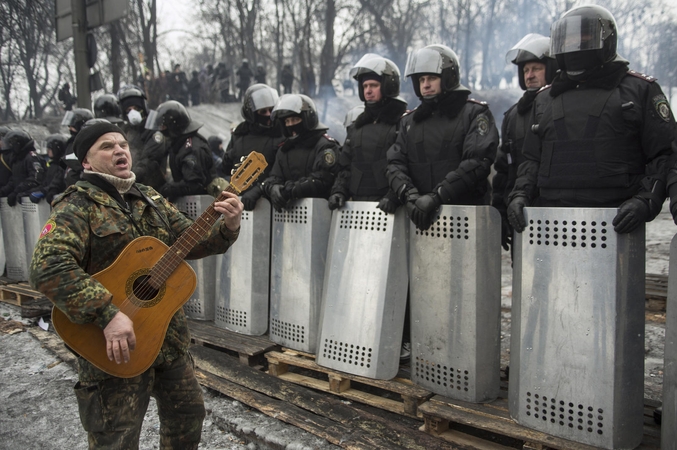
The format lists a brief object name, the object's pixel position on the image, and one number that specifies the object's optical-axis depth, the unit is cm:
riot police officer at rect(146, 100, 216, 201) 545
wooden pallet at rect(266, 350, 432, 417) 338
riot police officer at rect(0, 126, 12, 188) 899
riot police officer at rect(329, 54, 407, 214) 436
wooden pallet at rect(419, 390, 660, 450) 274
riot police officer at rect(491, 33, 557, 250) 388
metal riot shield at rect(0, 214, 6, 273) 848
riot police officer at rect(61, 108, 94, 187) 764
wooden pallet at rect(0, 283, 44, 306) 686
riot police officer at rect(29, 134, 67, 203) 747
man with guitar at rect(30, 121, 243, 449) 213
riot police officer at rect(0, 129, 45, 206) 835
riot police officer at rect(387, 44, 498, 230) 358
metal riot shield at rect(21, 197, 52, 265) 755
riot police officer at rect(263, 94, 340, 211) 468
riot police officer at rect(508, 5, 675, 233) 276
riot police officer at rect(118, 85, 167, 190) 571
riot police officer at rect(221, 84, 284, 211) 547
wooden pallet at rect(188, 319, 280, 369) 433
